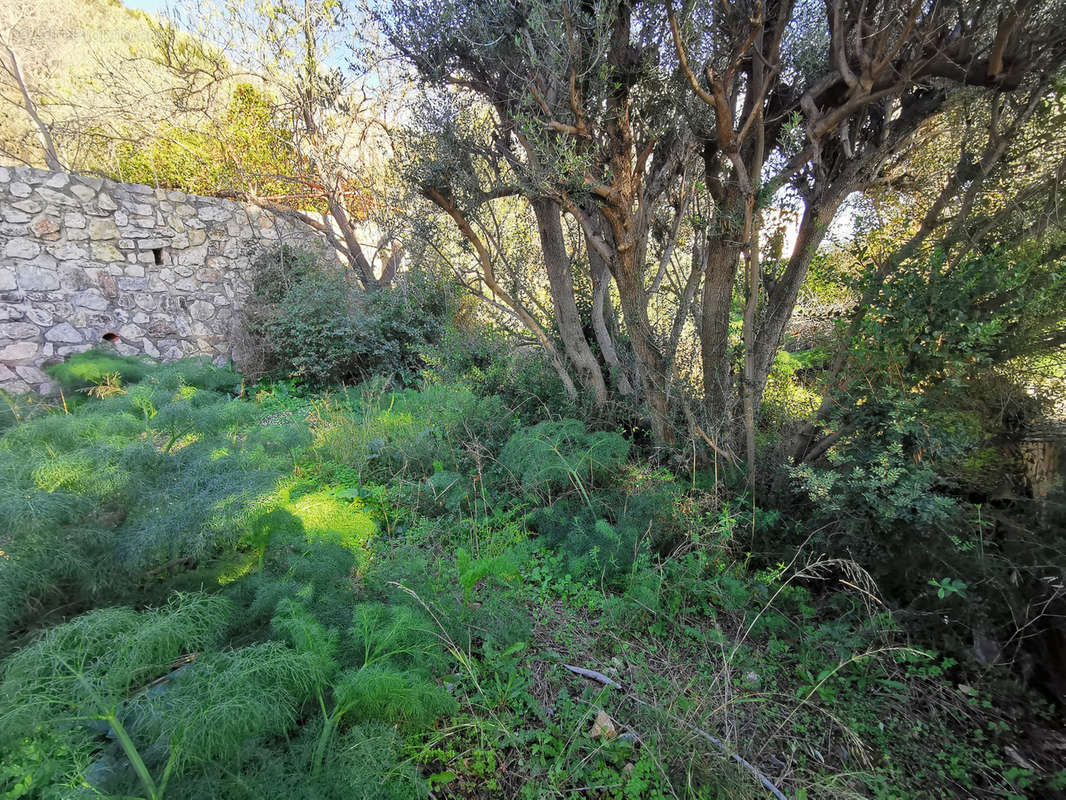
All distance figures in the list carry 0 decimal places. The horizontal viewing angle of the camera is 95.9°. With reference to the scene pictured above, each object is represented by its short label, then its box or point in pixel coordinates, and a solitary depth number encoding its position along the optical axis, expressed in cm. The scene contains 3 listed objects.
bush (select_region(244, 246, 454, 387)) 674
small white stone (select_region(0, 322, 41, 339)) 552
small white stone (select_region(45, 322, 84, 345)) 581
